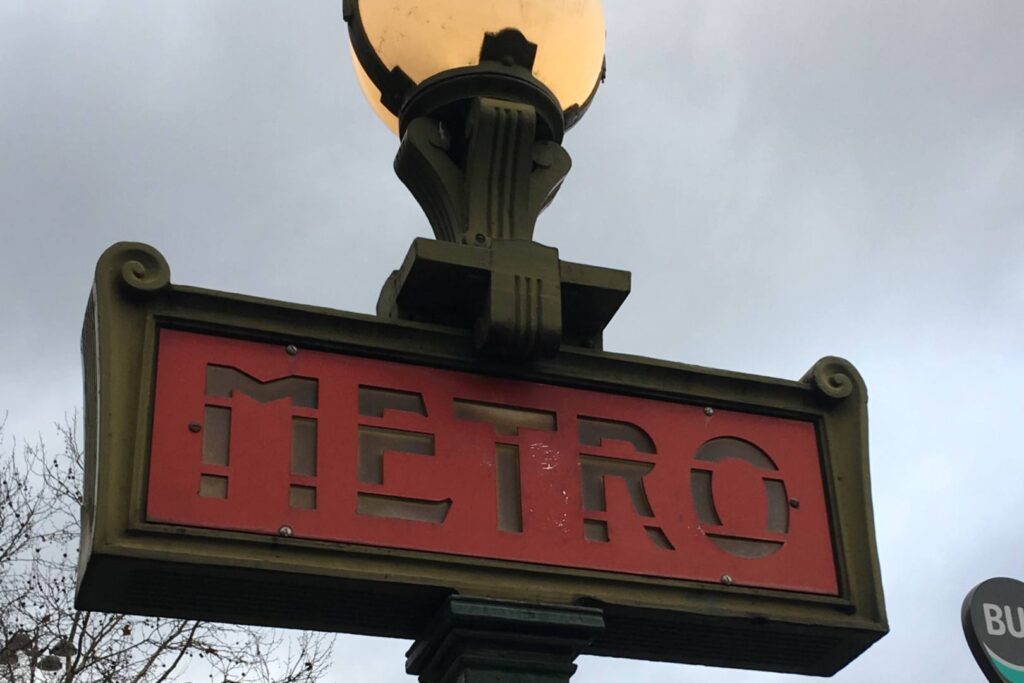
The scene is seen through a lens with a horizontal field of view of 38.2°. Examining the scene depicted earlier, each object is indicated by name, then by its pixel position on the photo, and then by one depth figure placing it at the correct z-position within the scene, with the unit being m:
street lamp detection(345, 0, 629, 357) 3.32
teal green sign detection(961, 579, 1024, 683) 3.88
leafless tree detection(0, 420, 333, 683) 12.52
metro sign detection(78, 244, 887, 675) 2.88
